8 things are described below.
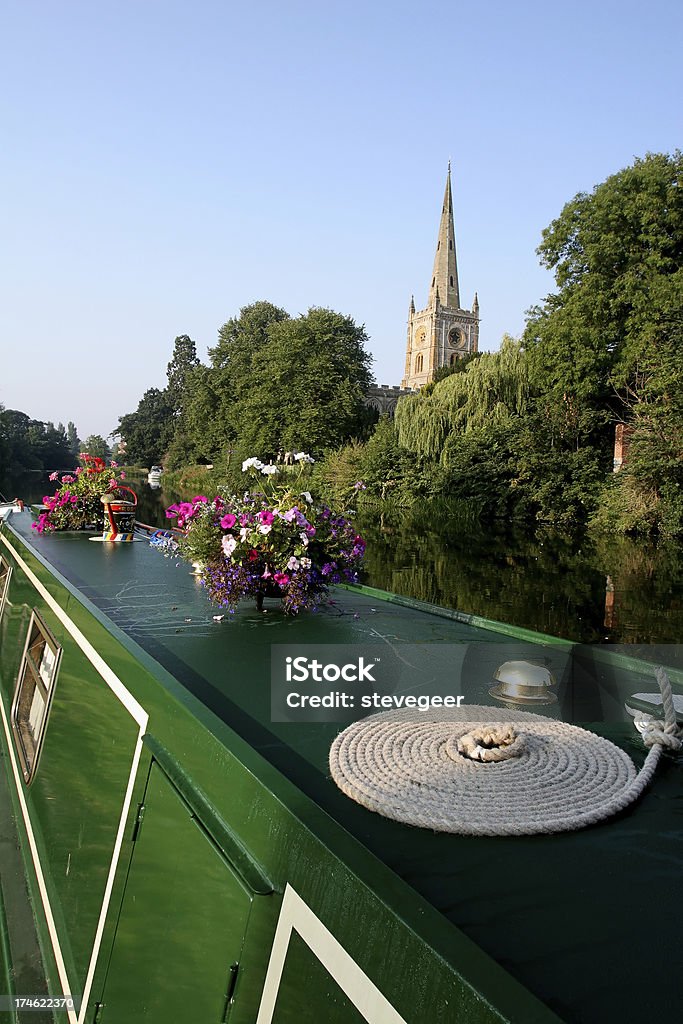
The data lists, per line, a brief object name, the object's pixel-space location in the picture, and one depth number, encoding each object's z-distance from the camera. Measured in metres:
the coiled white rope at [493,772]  1.86
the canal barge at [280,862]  1.36
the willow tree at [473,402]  28.86
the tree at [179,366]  76.69
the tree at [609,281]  22.08
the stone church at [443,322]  90.94
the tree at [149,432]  74.00
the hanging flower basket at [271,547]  4.00
